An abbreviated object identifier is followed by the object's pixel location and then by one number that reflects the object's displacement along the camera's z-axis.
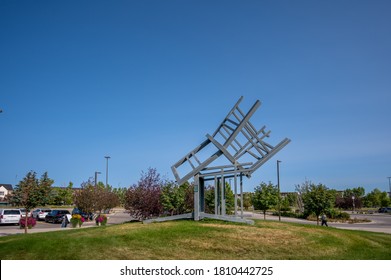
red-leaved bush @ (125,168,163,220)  25.55
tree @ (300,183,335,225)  30.73
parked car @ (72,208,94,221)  37.51
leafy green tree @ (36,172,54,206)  21.98
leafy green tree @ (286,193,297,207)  73.19
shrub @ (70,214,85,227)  24.66
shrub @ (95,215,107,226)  26.62
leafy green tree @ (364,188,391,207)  82.24
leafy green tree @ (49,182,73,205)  88.25
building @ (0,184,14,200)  127.28
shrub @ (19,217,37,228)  25.45
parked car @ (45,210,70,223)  35.94
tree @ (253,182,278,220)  37.72
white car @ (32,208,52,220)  40.53
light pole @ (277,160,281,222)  41.44
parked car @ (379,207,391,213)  69.13
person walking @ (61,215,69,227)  27.26
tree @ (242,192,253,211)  78.44
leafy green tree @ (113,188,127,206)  97.44
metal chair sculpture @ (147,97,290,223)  15.71
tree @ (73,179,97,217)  32.84
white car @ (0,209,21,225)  32.62
